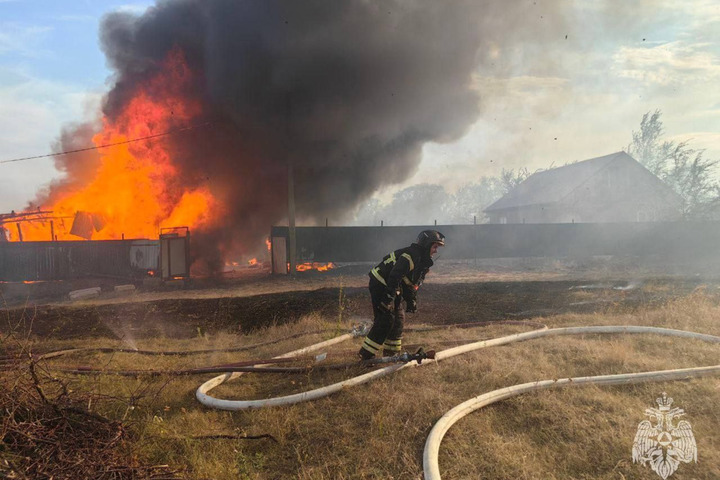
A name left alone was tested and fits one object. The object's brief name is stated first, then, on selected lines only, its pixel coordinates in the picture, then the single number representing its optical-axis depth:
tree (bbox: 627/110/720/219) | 22.22
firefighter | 5.23
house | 27.33
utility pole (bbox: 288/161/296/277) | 15.73
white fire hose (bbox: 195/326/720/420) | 4.13
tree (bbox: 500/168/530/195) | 58.81
